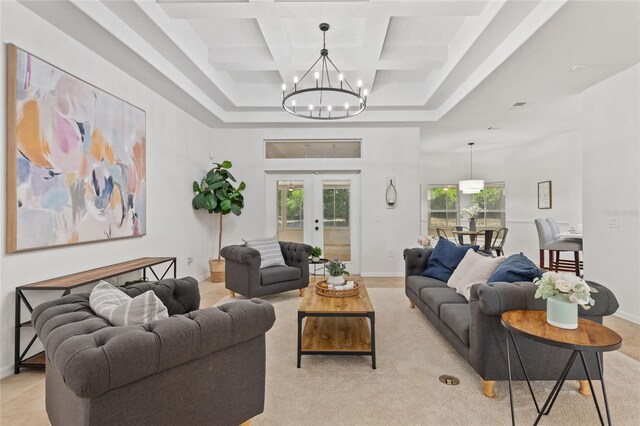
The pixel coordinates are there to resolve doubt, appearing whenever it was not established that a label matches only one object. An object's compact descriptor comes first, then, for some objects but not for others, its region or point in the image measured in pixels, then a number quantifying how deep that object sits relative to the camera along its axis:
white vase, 1.68
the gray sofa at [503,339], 2.03
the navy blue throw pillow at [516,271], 2.34
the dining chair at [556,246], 5.57
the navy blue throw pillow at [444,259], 3.57
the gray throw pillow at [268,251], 4.46
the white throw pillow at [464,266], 3.07
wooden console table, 2.41
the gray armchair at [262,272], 4.08
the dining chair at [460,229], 7.51
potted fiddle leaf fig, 5.38
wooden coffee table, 2.52
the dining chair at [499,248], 6.98
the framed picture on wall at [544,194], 7.26
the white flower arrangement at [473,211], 8.05
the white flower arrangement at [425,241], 4.25
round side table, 1.49
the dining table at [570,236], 5.48
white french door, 6.25
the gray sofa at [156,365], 1.16
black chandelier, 5.04
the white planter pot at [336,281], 3.15
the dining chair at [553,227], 6.05
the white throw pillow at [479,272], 2.76
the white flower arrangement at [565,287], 1.65
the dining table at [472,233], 6.99
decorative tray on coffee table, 2.95
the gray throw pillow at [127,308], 1.49
